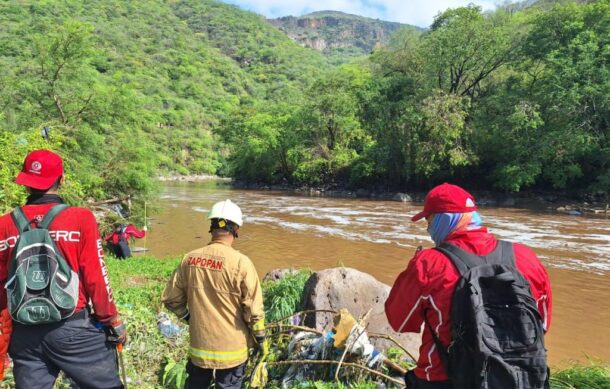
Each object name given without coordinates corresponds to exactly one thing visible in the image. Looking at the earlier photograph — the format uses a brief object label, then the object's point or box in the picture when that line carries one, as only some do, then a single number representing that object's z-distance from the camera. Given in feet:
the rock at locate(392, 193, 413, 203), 106.22
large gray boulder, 17.01
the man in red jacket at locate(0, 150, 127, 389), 8.52
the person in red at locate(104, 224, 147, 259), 38.81
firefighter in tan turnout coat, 9.72
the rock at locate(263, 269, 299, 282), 26.68
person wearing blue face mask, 6.18
